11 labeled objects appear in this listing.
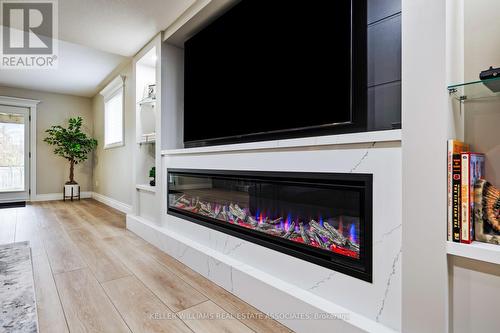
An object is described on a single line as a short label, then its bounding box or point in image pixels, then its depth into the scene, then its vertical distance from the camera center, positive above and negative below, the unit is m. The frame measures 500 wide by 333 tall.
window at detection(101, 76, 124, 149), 4.48 +0.99
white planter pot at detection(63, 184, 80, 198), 5.55 -0.49
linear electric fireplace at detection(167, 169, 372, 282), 1.16 -0.26
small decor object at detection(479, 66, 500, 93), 0.85 +0.29
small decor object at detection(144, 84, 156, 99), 3.03 +0.87
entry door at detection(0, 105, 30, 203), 5.20 +0.26
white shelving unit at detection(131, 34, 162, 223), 3.02 +0.43
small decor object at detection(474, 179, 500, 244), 0.89 -0.15
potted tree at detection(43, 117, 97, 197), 5.42 +0.48
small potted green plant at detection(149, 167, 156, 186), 3.04 -0.10
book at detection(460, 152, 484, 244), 0.86 -0.10
